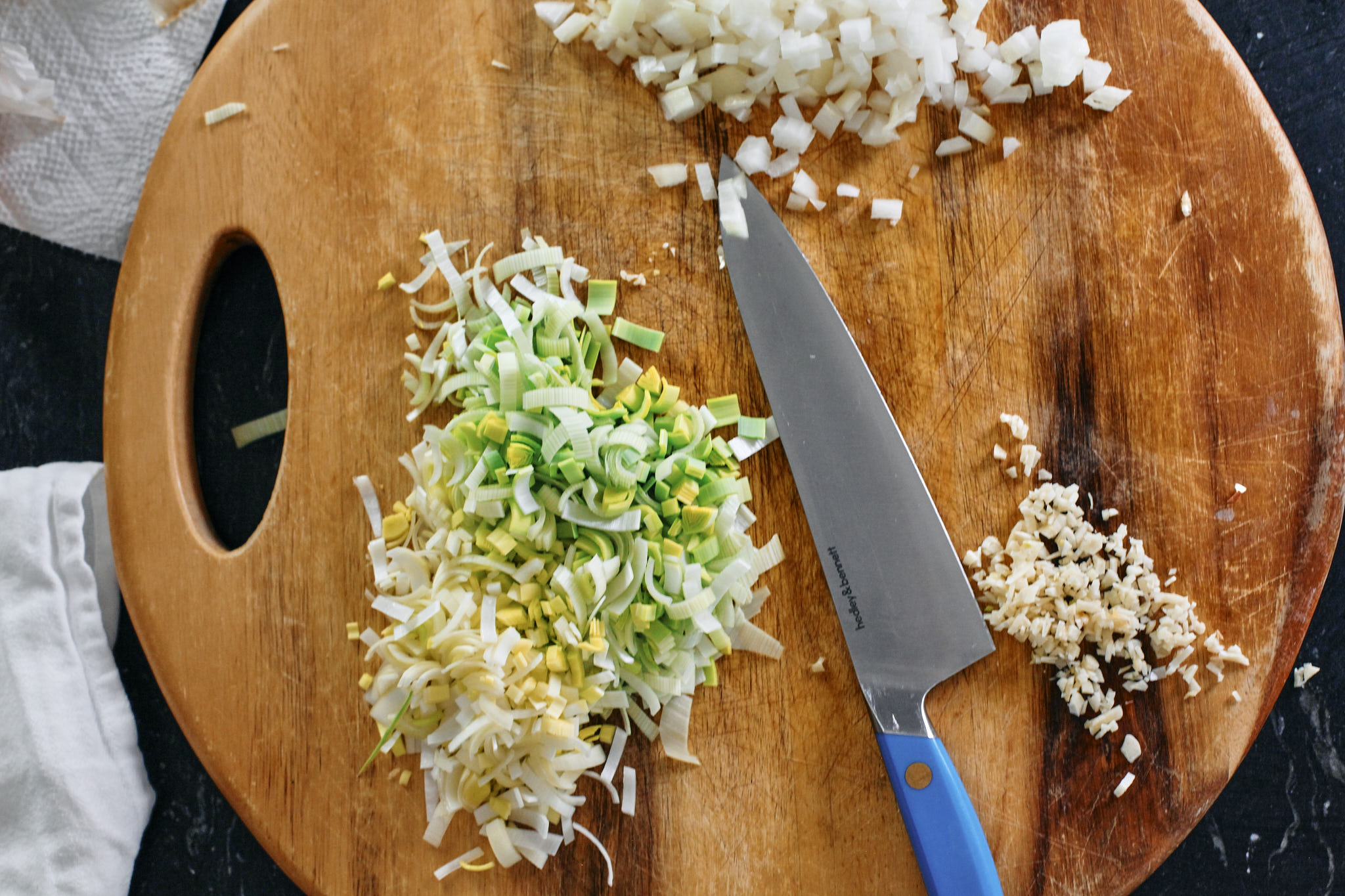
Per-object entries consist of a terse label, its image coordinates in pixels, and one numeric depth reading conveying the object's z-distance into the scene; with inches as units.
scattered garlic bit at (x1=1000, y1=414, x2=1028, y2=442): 26.6
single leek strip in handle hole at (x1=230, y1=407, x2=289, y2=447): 28.2
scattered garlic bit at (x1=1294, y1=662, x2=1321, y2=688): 27.3
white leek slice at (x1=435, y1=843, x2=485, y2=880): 26.4
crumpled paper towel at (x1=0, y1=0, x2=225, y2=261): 28.9
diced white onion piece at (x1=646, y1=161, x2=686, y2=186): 27.0
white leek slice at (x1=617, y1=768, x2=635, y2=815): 26.5
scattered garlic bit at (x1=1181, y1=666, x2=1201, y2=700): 26.4
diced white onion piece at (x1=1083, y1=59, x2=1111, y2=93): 26.8
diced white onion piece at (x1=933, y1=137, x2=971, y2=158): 27.0
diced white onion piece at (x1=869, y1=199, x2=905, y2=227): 27.0
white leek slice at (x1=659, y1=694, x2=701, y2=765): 26.5
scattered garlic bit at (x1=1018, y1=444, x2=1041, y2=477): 26.6
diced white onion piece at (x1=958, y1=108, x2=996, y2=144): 27.0
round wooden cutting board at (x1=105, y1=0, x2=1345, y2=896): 26.5
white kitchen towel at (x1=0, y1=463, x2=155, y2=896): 27.8
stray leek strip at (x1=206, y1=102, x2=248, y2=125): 27.2
